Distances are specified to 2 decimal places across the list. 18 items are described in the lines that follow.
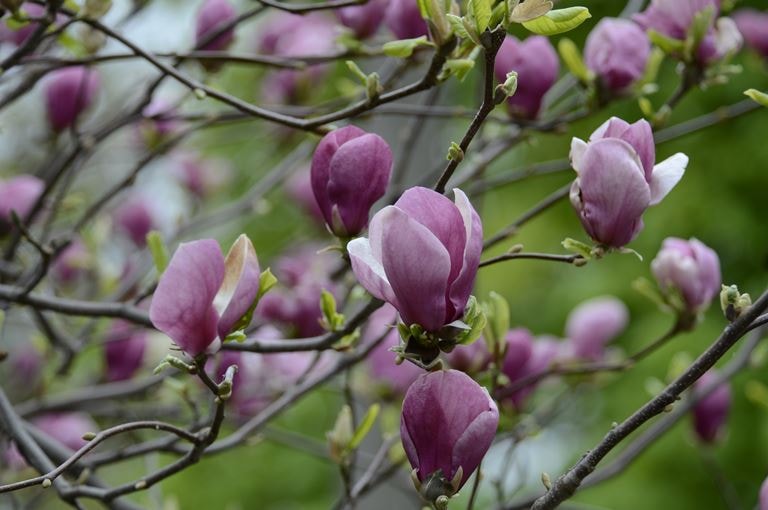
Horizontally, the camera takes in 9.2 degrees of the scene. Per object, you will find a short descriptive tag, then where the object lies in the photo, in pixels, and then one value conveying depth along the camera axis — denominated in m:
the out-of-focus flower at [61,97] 3.08
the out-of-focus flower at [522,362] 2.68
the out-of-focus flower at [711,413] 2.97
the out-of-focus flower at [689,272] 2.53
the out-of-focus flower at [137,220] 4.02
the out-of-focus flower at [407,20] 2.60
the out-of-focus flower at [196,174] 4.66
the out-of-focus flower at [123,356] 3.30
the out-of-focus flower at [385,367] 3.05
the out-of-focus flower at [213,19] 2.75
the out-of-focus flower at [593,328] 3.03
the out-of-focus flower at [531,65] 2.61
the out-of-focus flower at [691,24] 2.54
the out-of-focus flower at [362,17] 2.68
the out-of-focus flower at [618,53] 2.58
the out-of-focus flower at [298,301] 2.76
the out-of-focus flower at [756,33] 3.19
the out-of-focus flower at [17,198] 2.71
